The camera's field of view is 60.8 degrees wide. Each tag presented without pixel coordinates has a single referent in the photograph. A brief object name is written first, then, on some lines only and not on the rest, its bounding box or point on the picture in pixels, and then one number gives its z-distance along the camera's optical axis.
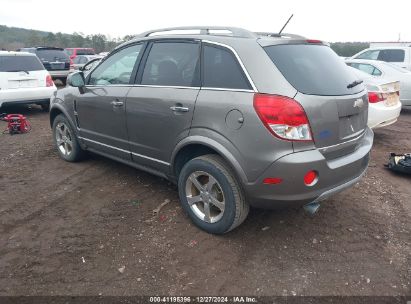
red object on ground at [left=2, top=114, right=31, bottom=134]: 7.12
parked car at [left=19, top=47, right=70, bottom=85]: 13.77
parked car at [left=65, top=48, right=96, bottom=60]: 19.48
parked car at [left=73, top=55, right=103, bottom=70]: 16.31
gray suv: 2.71
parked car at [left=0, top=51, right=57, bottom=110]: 8.12
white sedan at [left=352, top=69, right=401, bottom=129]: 5.81
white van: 10.96
